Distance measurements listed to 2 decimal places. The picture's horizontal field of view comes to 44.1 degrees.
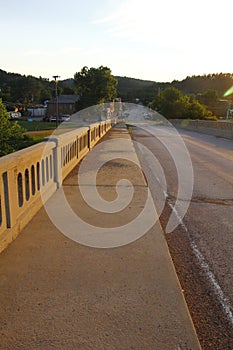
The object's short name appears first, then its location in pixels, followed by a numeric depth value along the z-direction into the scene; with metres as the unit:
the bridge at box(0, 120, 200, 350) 2.27
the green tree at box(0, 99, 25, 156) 7.78
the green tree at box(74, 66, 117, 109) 55.62
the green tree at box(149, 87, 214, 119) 60.56
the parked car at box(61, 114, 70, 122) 61.56
